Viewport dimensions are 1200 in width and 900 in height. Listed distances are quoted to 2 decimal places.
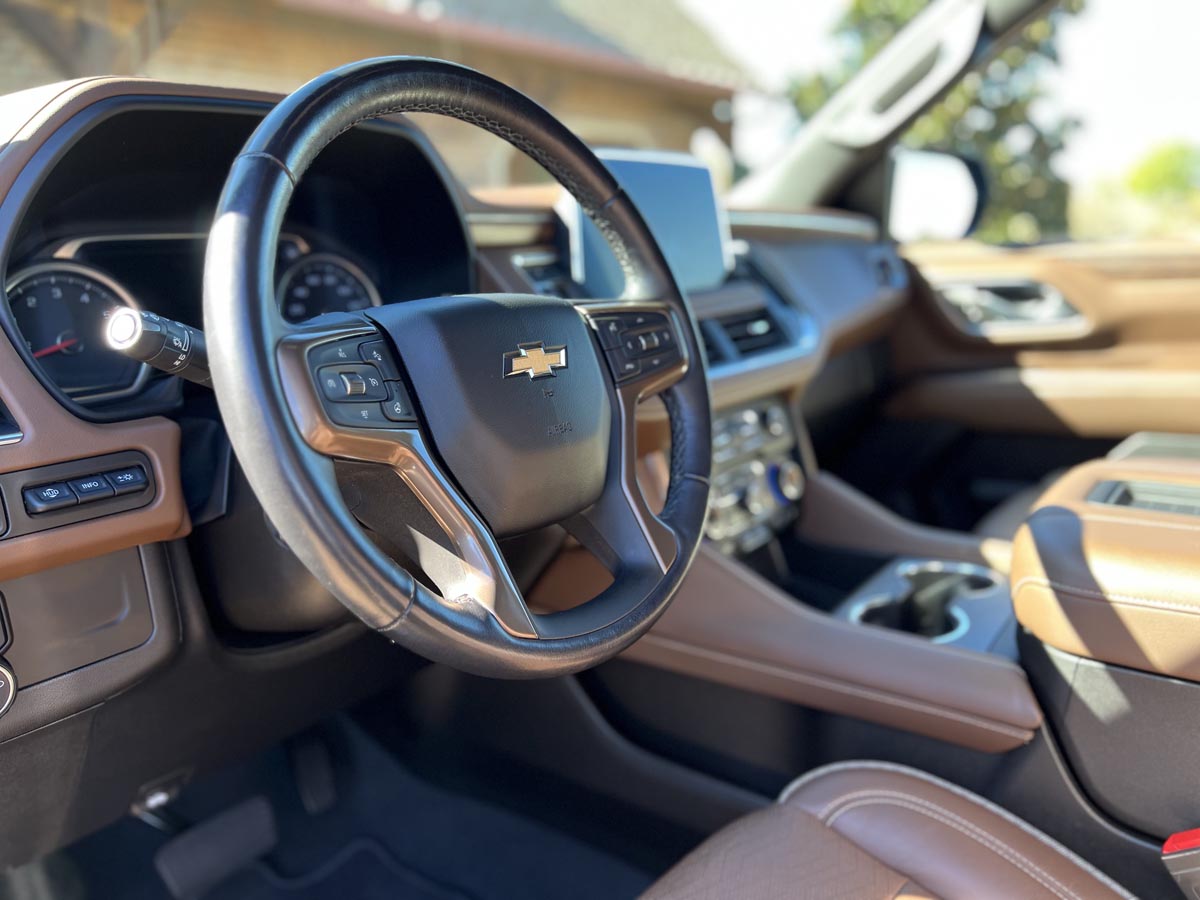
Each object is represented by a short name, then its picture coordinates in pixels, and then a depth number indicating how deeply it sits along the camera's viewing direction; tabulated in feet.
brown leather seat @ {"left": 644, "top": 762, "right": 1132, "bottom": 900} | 3.37
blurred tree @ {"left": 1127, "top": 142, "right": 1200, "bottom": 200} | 27.89
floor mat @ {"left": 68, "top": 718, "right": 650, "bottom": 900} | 5.54
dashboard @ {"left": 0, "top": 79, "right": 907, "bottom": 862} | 3.24
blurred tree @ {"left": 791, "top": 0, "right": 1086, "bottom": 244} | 22.81
